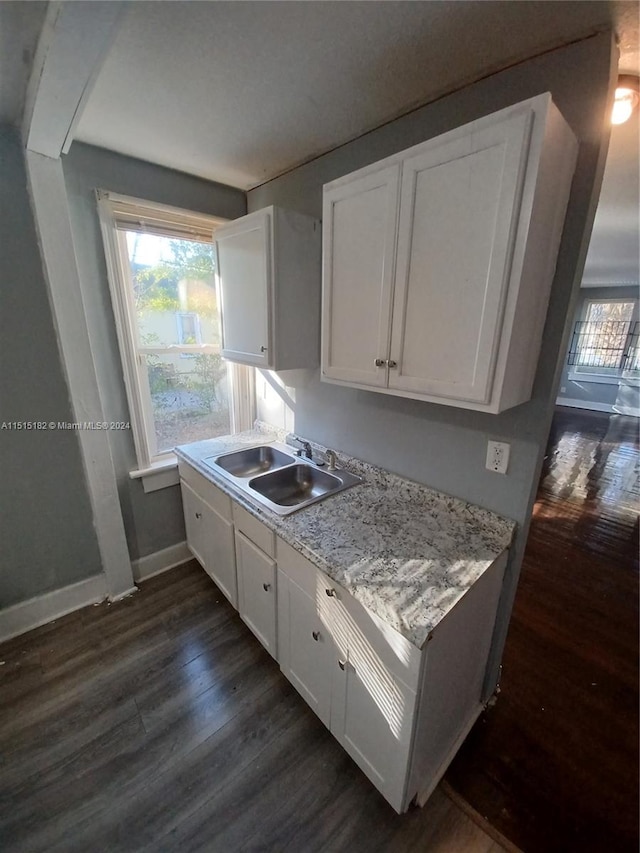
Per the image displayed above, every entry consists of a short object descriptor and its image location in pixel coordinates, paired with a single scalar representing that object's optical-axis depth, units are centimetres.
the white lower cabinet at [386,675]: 101
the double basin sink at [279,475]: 176
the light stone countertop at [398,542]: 102
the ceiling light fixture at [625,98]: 110
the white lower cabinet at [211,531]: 181
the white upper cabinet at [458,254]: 90
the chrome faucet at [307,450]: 201
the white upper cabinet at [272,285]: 161
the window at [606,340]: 644
